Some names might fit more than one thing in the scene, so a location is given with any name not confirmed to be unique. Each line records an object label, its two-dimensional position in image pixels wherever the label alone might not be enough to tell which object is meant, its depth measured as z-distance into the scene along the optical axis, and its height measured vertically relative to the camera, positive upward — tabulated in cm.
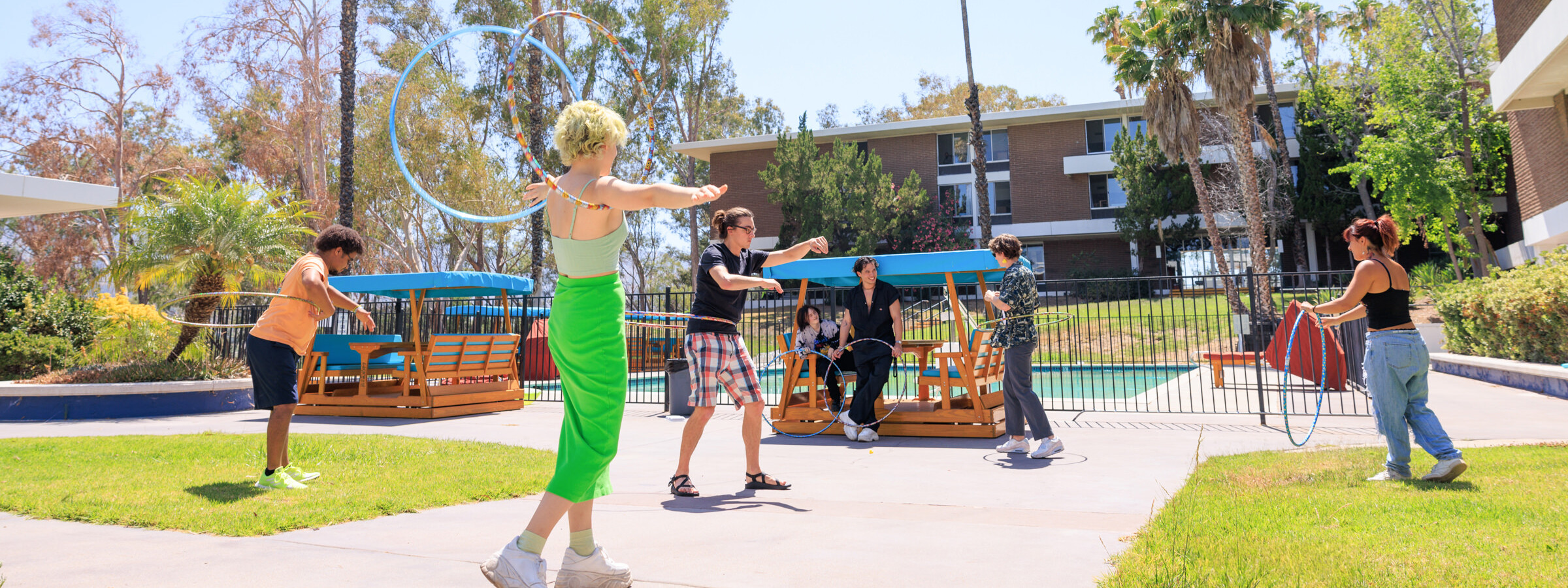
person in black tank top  491 -18
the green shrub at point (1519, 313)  1059 +5
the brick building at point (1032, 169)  3412 +692
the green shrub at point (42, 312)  1239 +76
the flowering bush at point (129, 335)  1222 +38
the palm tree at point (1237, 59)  2094 +686
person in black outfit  796 +3
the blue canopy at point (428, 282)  1038 +87
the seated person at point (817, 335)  846 +3
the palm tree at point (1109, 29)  2512 +921
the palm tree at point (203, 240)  1217 +174
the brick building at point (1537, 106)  1241 +380
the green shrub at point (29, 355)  1156 +11
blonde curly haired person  295 +7
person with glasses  521 -8
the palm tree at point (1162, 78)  2295 +698
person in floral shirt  663 -4
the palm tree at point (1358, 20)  3375 +1258
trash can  1079 -57
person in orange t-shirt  518 +5
